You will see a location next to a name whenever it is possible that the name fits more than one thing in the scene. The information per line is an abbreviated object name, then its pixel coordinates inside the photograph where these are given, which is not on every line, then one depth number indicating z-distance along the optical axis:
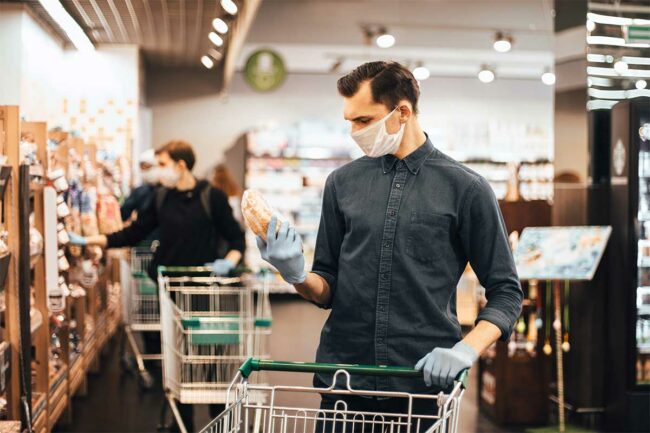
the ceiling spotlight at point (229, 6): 7.90
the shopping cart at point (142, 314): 6.84
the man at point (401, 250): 2.46
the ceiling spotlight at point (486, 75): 12.78
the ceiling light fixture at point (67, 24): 4.68
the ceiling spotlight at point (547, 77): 14.45
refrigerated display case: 5.58
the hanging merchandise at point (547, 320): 6.07
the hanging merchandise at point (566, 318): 6.04
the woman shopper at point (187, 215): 5.43
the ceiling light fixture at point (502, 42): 10.79
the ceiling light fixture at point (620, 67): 5.62
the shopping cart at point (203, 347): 4.49
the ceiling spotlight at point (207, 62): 12.98
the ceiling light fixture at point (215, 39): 10.33
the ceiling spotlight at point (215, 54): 11.94
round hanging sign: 13.10
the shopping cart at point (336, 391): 2.07
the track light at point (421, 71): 13.11
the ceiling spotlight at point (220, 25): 8.95
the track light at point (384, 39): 10.30
